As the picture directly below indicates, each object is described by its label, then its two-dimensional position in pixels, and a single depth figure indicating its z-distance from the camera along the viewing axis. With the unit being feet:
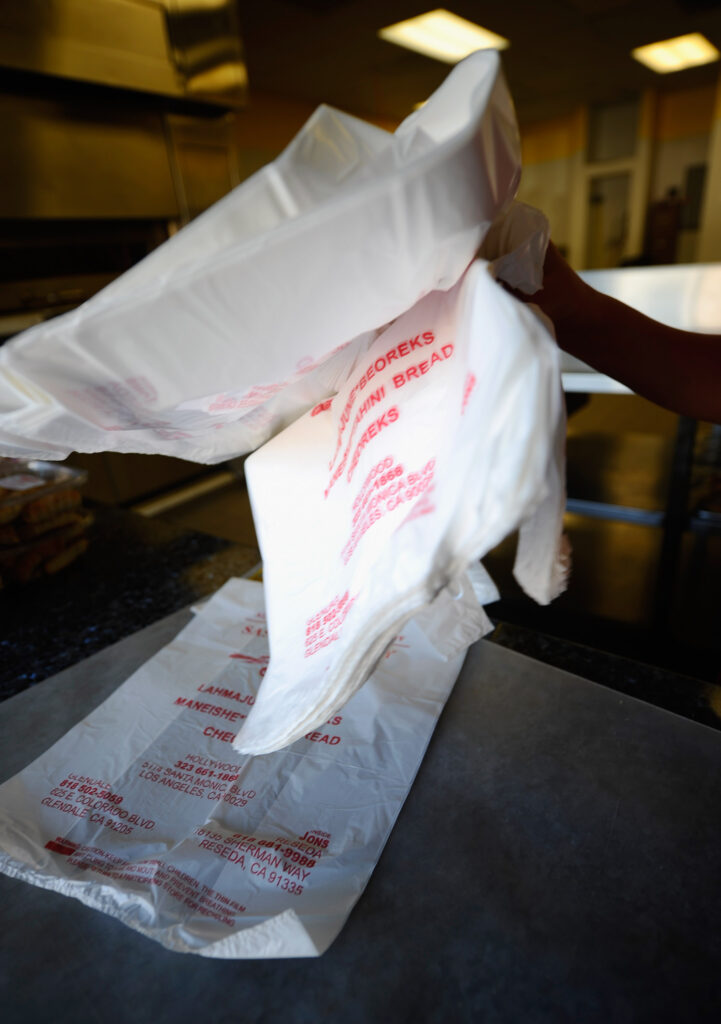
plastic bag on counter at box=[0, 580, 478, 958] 1.24
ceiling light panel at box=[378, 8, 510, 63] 12.35
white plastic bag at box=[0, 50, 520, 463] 0.80
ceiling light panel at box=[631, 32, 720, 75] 15.85
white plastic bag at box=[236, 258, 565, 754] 0.78
